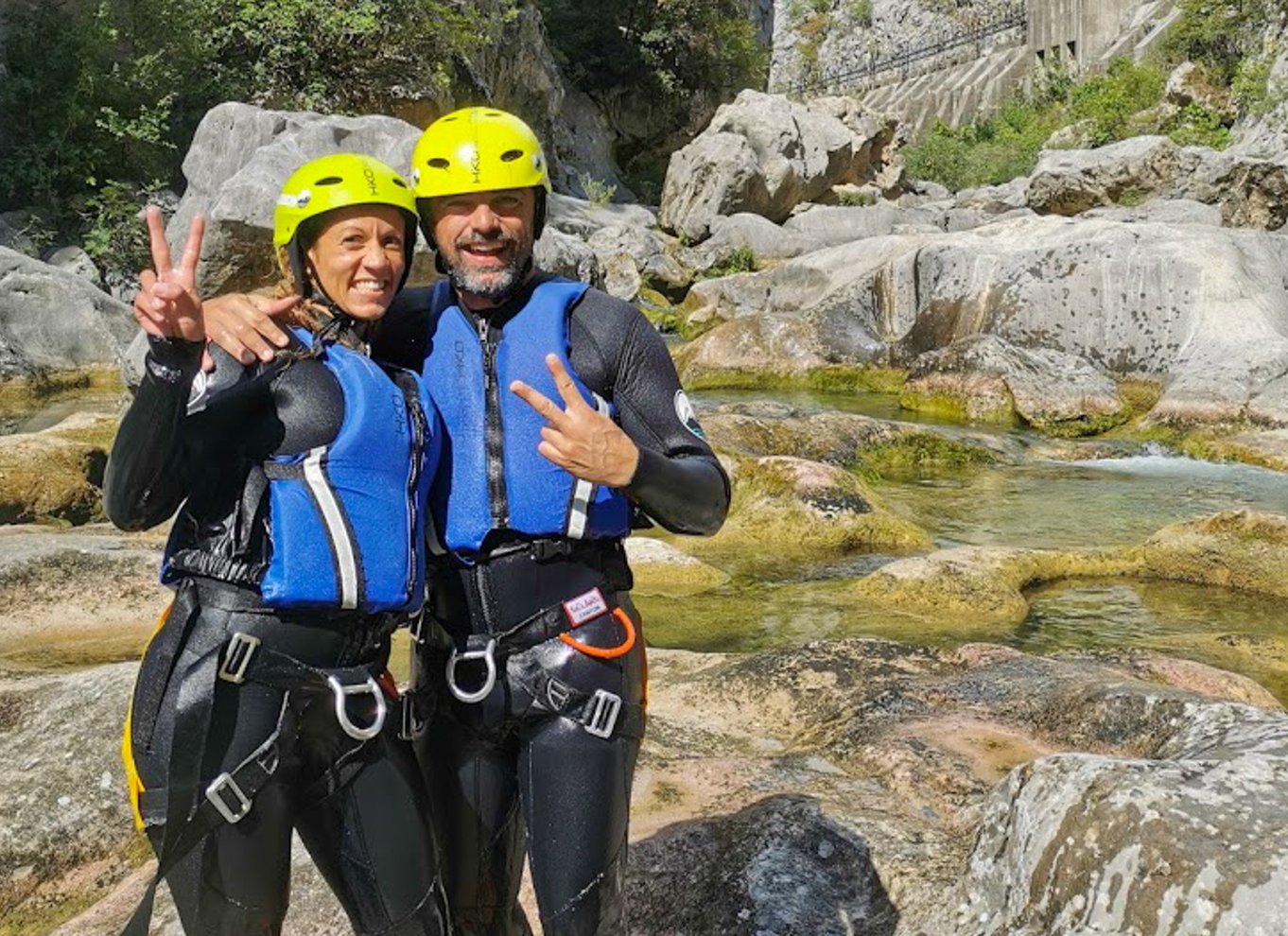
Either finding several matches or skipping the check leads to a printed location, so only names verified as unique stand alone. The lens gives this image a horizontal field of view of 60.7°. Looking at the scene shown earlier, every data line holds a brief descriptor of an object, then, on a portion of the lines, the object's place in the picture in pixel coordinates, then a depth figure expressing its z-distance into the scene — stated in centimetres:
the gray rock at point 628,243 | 2455
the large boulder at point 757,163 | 2858
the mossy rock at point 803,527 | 922
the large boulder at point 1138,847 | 229
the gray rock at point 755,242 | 2589
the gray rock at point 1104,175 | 2534
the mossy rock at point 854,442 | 1195
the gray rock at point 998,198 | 3097
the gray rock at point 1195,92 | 3334
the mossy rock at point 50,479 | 970
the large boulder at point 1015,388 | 1421
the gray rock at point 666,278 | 2427
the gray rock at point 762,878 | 332
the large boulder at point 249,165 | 1395
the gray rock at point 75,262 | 1875
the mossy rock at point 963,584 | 764
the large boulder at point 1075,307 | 1433
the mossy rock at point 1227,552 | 823
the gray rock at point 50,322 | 1602
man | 254
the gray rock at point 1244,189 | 2217
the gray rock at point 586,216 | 2514
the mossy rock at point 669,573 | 835
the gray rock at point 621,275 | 2216
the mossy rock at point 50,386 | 1546
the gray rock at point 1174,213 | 2109
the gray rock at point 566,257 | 1609
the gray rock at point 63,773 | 418
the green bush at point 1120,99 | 3656
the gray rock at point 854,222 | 2712
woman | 224
